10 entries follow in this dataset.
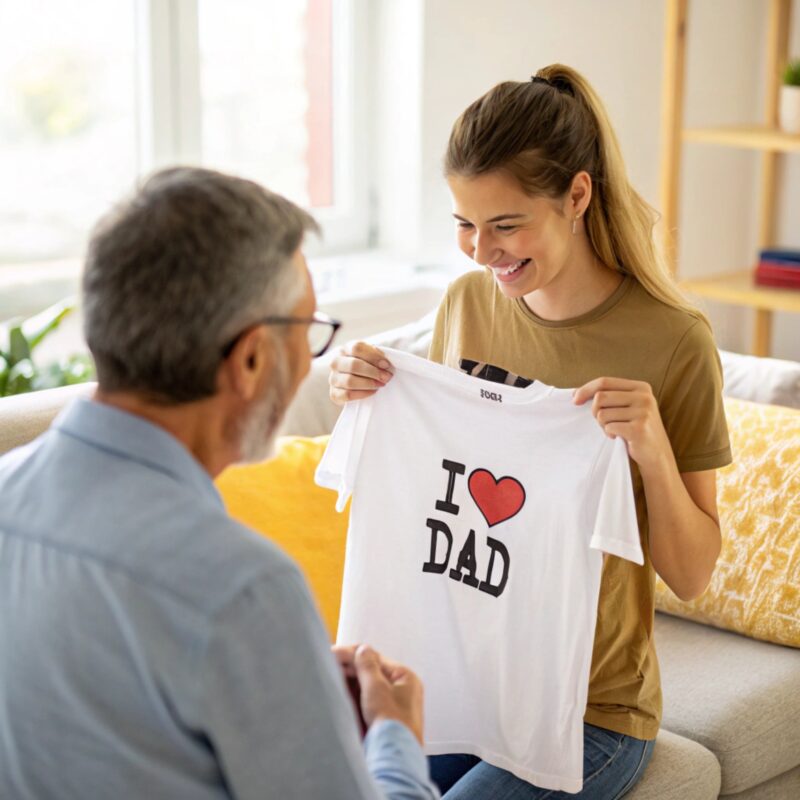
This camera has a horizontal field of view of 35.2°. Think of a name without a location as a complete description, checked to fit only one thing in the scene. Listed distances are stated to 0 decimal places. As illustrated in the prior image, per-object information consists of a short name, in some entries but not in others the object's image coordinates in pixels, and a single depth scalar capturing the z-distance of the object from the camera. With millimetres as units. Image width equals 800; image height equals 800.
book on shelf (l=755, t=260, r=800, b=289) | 3791
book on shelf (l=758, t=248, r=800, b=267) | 3805
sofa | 1878
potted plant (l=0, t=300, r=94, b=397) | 2703
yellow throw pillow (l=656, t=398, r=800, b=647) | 2234
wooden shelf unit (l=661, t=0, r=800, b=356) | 3584
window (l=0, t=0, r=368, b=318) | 3104
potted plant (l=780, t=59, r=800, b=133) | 3562
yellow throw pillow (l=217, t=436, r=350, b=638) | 2111
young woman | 1592
